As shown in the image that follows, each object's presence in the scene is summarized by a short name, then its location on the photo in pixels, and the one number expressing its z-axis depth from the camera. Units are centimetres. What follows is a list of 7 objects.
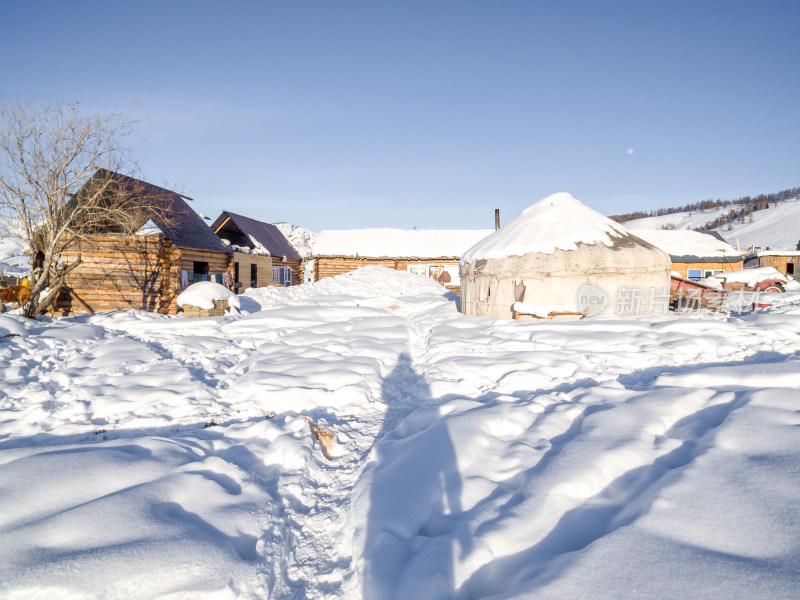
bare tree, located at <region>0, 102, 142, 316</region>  879
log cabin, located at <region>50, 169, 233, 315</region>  1212
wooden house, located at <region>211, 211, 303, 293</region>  2058
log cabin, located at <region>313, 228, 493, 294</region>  2562
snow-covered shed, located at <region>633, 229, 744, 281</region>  2484
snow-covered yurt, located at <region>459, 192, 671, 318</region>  1076
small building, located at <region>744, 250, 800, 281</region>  2659
